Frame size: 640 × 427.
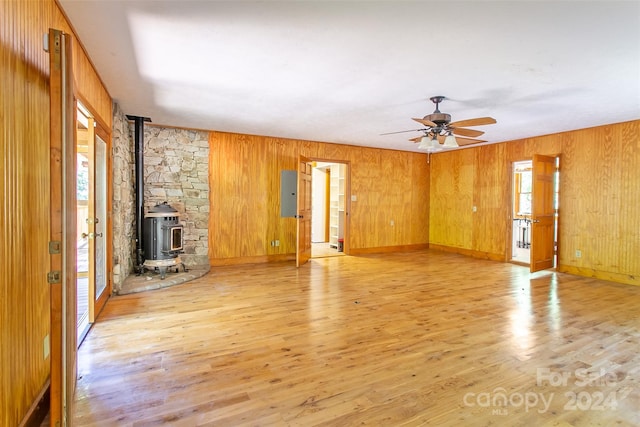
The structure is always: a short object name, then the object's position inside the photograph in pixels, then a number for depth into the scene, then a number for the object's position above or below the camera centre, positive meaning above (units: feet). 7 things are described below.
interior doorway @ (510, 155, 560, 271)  18.67 +0.08
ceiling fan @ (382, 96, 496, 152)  12.59 +3.24
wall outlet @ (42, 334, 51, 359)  6.71 -2.91
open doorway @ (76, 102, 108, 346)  10.75 -0.85
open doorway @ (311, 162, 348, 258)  27.04 -0.07
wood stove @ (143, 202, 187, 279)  15.92 -1.54
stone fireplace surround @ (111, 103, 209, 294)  16.89 +1.53
